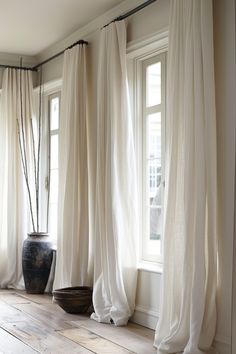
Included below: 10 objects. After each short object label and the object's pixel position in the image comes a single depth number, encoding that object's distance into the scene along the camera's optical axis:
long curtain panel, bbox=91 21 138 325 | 5.01
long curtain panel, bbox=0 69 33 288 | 7.07
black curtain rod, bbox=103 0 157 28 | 4.88
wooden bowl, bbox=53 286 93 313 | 5.32
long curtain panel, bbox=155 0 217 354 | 3.87
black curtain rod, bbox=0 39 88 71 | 6.55
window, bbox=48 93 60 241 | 7.06
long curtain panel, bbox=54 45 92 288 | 5.77
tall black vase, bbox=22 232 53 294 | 6.43
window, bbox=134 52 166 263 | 5.05
